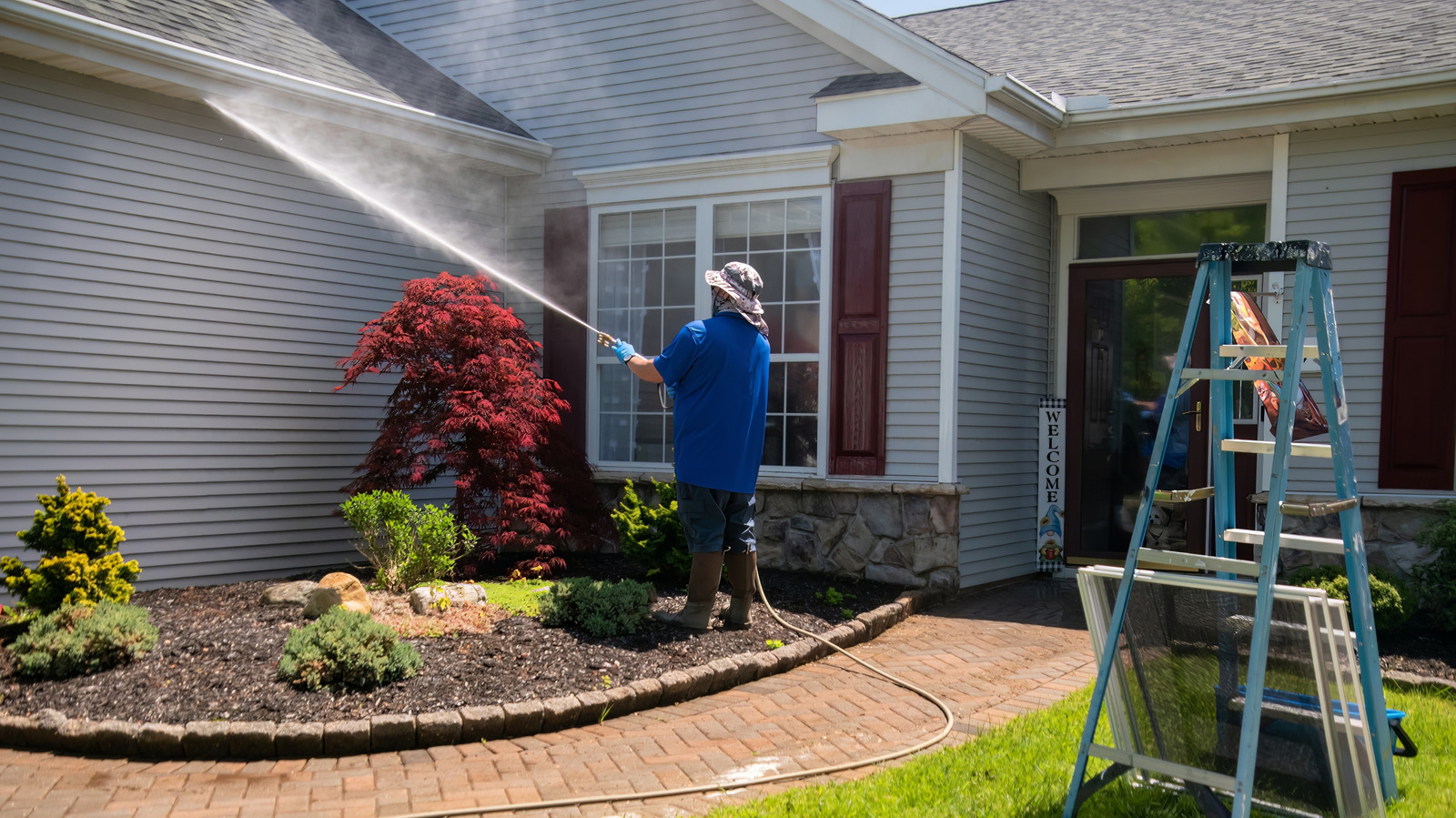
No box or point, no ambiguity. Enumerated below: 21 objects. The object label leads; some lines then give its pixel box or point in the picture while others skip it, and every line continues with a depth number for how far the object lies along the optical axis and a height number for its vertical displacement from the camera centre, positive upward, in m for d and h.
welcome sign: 8.74 -0.75
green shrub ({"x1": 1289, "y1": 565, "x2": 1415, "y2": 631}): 5.80 -1.07
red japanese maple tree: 7.51 -0.27
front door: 8.77 -0.12
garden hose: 3.73 -1.46
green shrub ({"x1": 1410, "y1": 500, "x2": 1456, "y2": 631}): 6.02 -1.02
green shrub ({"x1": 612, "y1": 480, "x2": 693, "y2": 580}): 6.96 -1.00
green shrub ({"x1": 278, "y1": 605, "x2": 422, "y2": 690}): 4.71 -1.22
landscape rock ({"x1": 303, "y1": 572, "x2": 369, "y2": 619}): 5.68 -1.16
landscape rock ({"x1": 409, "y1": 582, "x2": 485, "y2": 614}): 6.04 -1.25
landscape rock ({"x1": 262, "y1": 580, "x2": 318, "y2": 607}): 6.31 -1.28
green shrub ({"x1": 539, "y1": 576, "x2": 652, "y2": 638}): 5.69 -1.20
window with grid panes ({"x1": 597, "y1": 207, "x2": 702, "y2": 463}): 8.95 +0.63
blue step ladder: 3.32 -0.19
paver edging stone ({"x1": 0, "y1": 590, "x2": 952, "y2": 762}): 4.23 -1.42
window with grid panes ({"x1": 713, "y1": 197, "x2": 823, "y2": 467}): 8.34 +0.52
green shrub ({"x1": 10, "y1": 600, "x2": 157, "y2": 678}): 4.82 -1.22
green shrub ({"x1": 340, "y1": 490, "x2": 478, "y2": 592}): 6.51 -0.95
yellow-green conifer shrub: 5.51 -0.98
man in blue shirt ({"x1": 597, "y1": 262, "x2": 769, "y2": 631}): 5.82 -0.21
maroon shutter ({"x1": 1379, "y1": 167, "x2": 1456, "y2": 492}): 6.87 +0.36
